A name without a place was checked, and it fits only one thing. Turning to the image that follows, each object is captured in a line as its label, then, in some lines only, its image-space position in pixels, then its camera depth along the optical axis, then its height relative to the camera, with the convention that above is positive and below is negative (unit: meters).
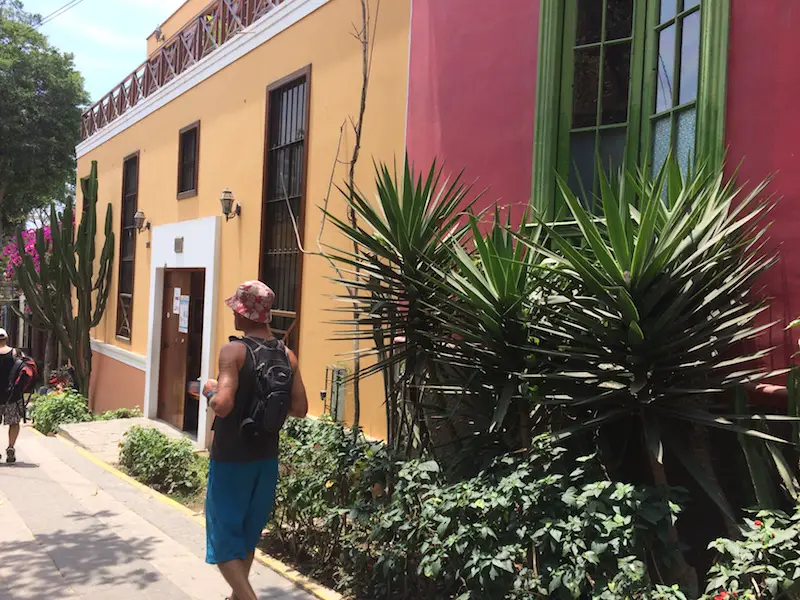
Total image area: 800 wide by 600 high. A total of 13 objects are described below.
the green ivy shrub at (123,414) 11.31 -2.07
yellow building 6.54 +1.54
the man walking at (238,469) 3.26 -0.86
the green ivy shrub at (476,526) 2.75 -1.05
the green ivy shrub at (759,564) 2.44 -0.92
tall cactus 14.07 +0.13
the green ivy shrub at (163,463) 6.59 -1.74
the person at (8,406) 7.25 -1.31
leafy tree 21.39 +5.81
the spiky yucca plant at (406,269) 3.95 +0.20
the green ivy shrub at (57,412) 10.98 -2.11
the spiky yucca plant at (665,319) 2.98 -0.02
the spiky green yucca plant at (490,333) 3.46 -0.14
